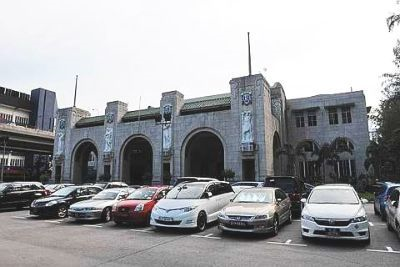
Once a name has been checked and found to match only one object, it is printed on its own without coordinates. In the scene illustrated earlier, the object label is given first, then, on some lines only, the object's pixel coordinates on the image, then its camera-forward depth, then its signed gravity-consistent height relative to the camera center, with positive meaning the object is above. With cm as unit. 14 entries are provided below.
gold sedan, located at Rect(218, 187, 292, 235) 919 -84
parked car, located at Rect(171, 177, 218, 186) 1678 +24
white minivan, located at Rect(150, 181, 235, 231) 1033 -75
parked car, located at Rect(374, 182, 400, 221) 1219 -48
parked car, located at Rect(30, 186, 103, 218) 1434 -83
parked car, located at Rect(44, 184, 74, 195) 2624 -29
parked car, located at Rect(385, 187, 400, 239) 870 -79
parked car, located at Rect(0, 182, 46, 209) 1769 -57
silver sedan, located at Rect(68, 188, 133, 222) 1280 -97
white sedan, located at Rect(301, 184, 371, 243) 812 -89
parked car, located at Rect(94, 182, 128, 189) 2121 -9
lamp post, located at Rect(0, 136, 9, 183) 3622 +517
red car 1178 -96
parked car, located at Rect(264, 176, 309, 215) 1377 -10
